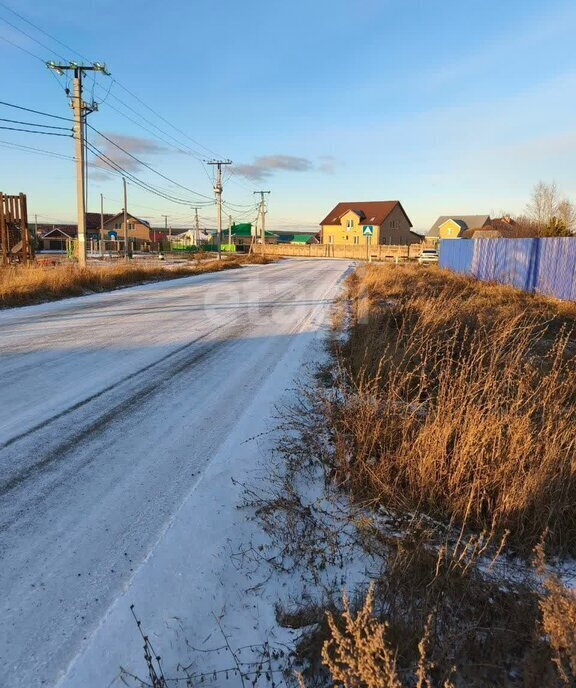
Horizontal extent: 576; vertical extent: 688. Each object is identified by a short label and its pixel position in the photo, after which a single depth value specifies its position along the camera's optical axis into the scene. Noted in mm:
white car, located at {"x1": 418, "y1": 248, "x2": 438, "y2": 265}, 45594
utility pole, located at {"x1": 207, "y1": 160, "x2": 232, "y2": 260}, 41562
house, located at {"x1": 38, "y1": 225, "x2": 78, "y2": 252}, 83062
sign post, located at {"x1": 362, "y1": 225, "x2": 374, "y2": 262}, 29141
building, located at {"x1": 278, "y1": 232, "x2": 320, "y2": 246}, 105875
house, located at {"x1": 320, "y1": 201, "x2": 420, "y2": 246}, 75750
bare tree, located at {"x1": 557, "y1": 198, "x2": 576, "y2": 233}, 37219
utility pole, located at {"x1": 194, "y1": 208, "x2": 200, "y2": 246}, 104888
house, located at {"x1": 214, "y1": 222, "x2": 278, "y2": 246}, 104750
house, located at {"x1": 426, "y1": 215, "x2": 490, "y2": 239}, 82625
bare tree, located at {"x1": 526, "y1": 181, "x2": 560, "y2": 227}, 38975
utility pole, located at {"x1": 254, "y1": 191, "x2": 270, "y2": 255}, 64500
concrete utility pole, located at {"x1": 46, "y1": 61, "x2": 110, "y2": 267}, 18766
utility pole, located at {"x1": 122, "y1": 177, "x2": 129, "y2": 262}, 41406
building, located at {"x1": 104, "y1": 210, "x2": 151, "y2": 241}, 94812
